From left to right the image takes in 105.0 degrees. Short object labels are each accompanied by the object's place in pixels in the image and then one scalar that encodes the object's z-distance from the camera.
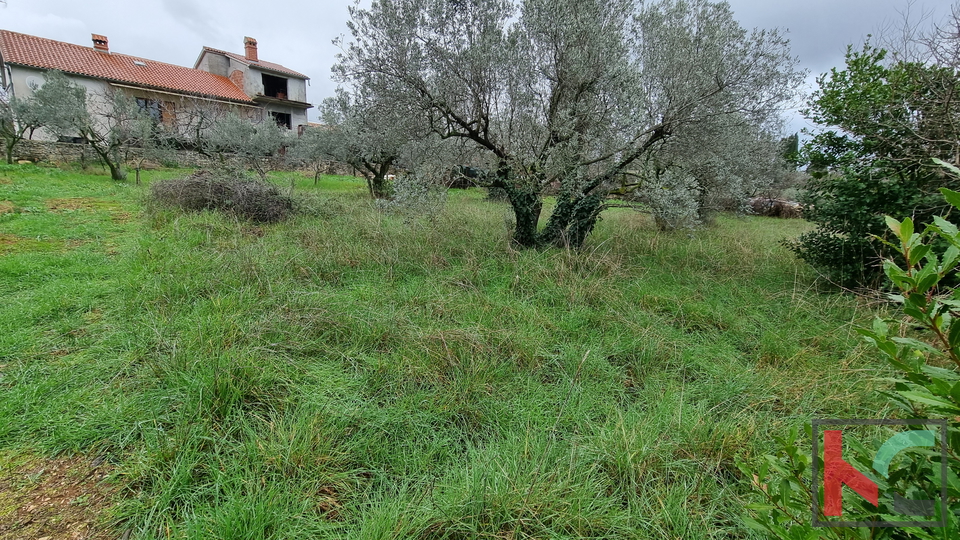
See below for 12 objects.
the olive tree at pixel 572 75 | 4.47
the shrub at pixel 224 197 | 6.77
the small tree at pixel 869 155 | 3.57
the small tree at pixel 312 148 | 12.33
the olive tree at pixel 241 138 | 12.20
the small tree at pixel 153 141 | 11.41
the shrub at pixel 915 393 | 0.68
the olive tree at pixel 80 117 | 10.45
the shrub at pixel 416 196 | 5.37
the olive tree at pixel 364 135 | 5.16
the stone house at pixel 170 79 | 15.27
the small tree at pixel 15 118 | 11.45
